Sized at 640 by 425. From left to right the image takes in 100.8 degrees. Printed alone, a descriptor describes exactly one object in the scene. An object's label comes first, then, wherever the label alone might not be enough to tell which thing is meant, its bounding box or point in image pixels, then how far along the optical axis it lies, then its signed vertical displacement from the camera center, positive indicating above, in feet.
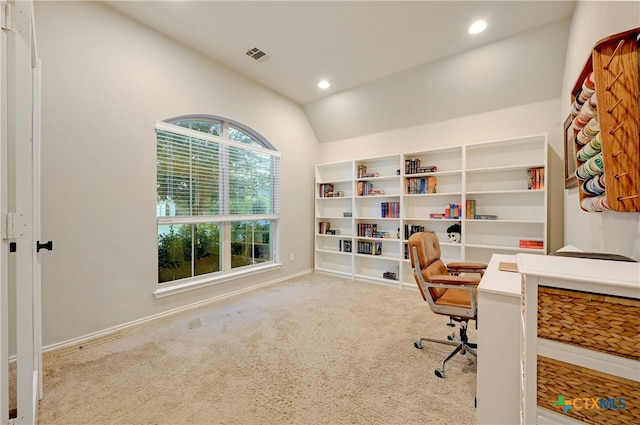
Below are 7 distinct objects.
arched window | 9.77 +0.47
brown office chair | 5.93 -1.85
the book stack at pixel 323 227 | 15.70 -0.94
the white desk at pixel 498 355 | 4.09 -2.28
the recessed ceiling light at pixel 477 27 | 8.54 +6.07
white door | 3.46 -0.04
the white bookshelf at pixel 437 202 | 10.62 +0.43
